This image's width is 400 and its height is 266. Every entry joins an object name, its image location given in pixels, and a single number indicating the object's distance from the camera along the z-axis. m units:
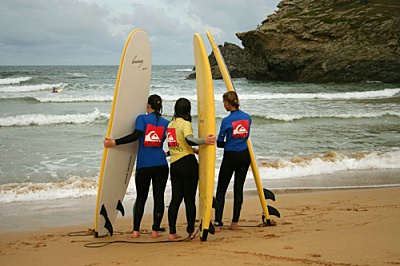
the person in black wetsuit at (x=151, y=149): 4.68
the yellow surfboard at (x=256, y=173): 5.18
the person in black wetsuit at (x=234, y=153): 4.89
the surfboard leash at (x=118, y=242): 4.55
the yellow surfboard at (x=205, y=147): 4.56
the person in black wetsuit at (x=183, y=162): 4.51
